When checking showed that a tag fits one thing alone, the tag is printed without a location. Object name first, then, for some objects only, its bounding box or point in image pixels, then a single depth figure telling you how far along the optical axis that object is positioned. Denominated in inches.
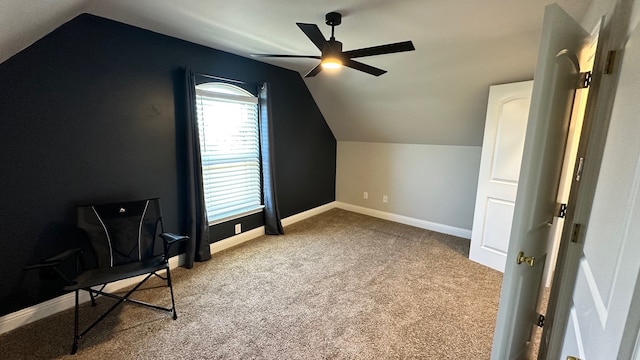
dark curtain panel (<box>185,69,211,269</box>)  110.7
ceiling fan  73.9
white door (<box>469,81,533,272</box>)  106.9
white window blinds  122.3
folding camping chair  77.4
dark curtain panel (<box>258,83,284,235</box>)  139.5
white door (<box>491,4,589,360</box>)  43.7
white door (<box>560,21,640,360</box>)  23.9
